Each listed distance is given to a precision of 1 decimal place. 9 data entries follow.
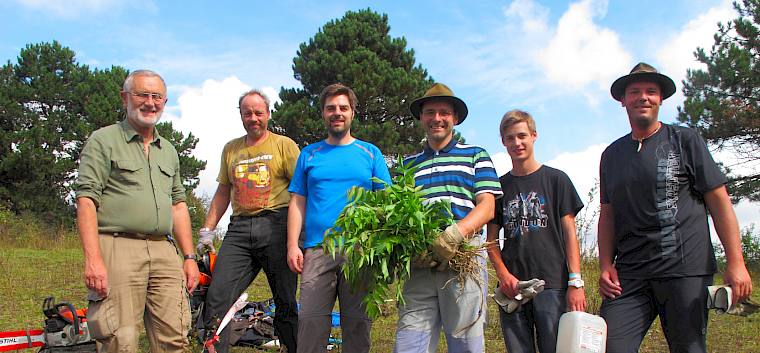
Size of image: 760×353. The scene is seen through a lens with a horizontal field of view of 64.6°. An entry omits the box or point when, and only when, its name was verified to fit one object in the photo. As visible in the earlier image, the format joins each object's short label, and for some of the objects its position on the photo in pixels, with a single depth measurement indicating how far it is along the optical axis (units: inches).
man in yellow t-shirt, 186.4
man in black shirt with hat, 133.6
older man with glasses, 142.5
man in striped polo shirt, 135.9
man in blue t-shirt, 156.5
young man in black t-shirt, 149.0
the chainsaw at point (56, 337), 177.2
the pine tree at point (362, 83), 895.1
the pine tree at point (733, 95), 648.4
